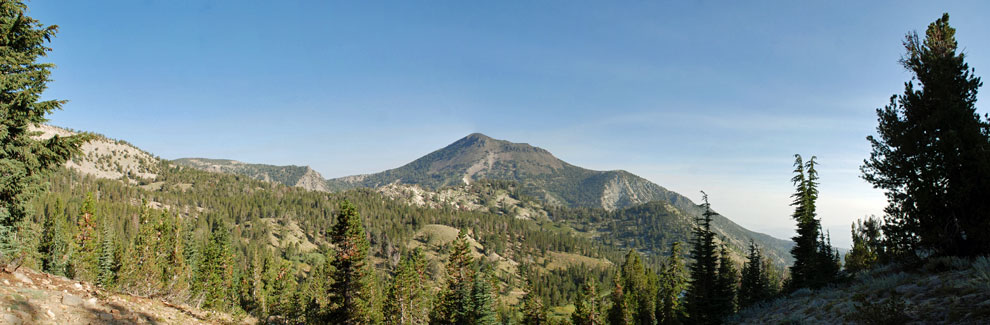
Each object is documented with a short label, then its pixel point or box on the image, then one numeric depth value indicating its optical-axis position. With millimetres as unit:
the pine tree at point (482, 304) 44344
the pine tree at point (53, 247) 49156
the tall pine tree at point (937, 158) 14578
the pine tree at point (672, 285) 60250
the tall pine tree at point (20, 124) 16156
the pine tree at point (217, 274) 61344
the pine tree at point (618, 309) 60312
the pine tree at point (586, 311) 53031
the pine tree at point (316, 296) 61847
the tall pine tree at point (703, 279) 36906
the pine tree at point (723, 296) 37094
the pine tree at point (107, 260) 53931
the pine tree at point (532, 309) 53966
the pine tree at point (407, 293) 61281
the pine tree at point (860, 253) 58250
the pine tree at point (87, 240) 50125
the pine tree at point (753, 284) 52125
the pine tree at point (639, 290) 66562
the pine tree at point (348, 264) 32812
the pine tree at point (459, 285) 46875
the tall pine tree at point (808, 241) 40594
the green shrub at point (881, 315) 8859
